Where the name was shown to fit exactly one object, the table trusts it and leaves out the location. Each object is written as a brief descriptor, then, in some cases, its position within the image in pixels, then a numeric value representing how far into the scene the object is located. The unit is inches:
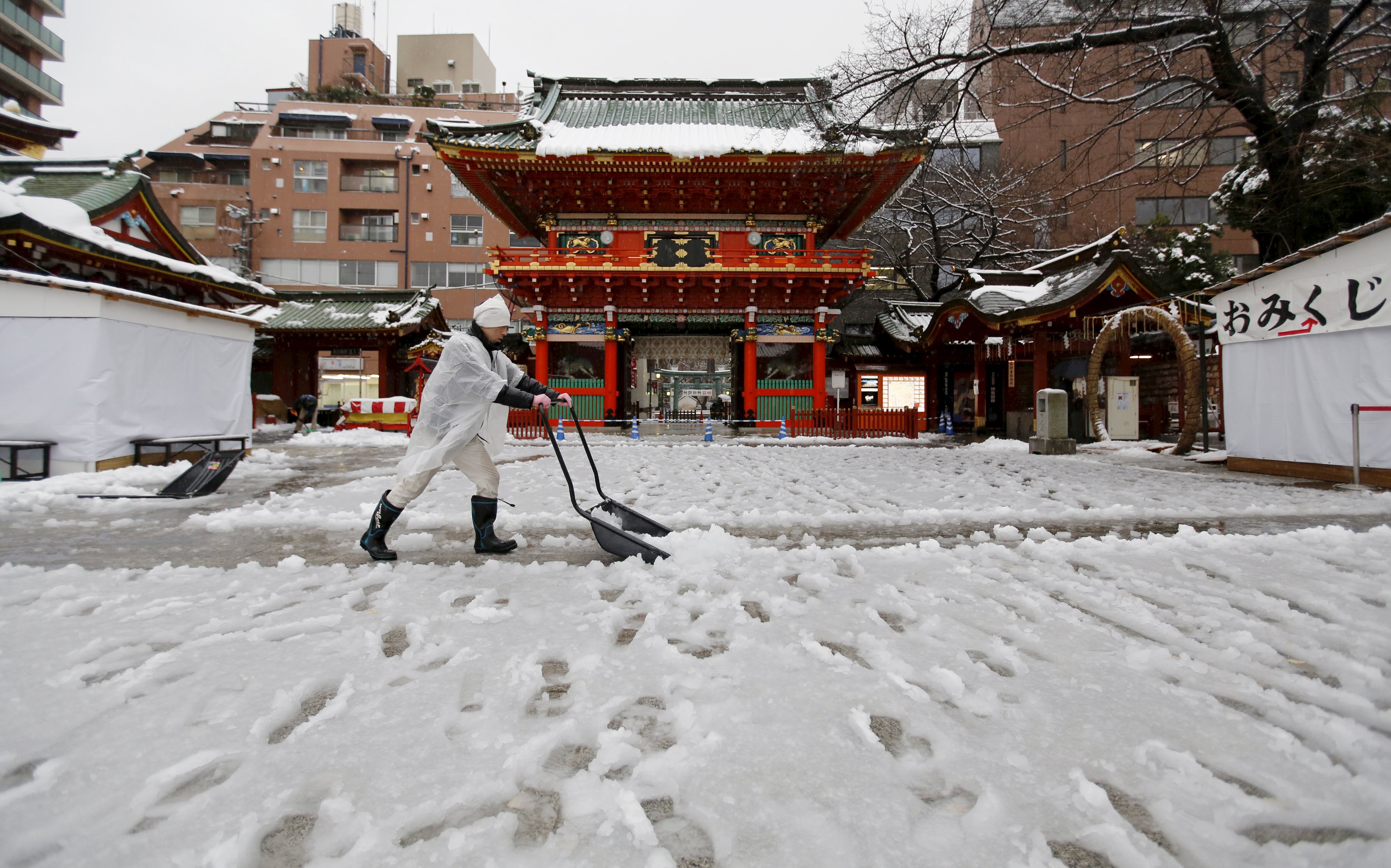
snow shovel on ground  224.8
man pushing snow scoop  141.9
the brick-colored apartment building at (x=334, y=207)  1156.5
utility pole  1132.5
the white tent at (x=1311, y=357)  252.7
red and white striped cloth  684.1
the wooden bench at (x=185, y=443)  307.4
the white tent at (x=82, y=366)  276.7
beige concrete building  1627.7
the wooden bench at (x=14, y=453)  266.1
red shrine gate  650.2
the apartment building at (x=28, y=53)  992.2
